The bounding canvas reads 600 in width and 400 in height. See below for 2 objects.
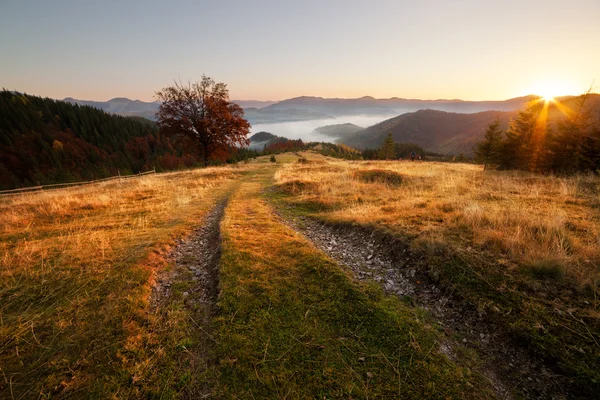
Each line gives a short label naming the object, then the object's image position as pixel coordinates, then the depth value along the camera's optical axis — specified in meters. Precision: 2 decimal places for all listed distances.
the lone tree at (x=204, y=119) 29.11
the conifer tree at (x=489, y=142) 42.50
